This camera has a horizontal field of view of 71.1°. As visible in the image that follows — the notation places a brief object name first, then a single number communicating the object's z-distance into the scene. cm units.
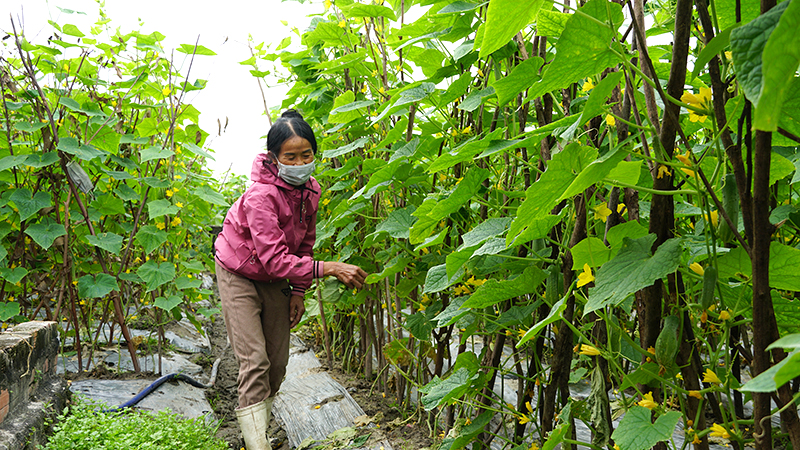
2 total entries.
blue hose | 284
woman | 245
